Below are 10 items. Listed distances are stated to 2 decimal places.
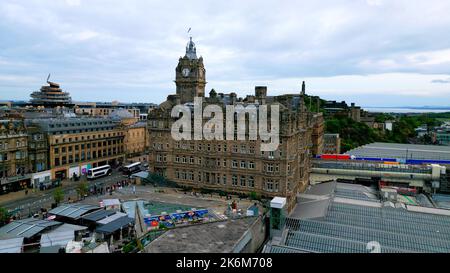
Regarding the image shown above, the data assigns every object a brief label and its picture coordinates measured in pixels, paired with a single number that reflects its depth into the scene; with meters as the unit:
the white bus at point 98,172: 79.19
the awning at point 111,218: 43.31
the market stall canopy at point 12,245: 34.58
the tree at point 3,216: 44.72
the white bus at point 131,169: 83.65
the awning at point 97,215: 44.23
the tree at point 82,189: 56.84
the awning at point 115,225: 40.69
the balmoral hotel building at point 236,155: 57.34
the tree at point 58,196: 54.06
